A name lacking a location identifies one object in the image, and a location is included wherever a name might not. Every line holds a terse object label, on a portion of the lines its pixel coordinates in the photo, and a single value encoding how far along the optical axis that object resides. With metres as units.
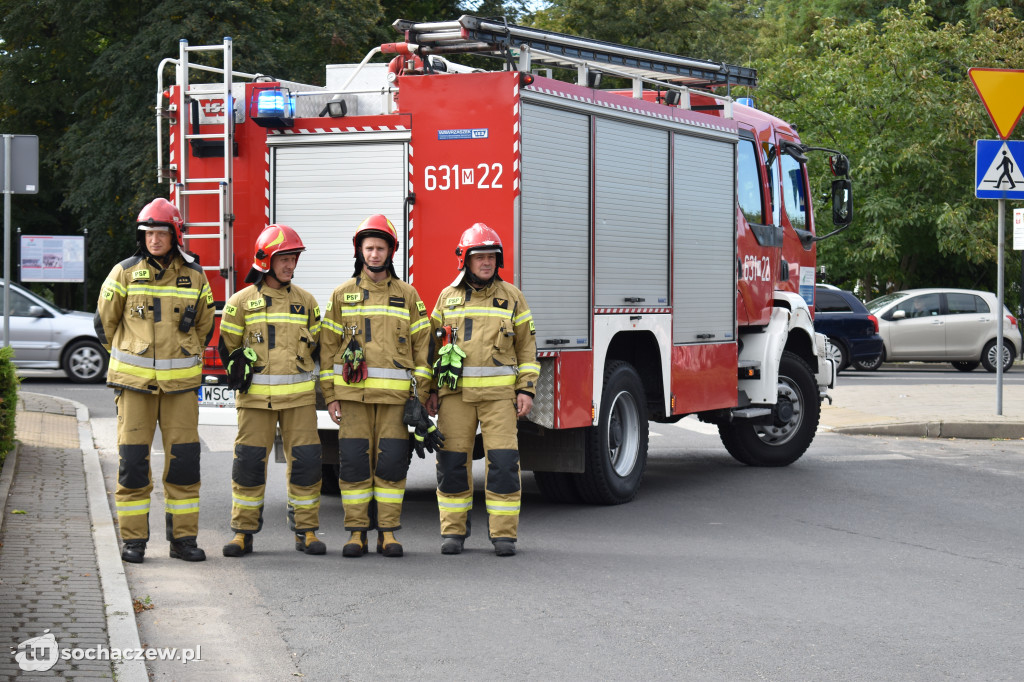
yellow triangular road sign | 14.66
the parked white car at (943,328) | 24.97
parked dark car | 23.75
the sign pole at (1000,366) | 14.88
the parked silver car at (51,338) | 19.69
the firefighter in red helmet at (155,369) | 7.39
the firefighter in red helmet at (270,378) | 7.61
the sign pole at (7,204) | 13.59
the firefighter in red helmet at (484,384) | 7.77
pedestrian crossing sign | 14.73
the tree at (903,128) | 28.48
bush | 9.98
